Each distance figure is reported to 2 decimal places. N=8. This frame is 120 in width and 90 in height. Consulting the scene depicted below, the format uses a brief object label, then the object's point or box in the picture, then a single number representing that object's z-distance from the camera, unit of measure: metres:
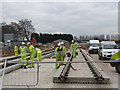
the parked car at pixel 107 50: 16.59
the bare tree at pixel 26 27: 54.74
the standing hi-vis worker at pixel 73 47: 17.14
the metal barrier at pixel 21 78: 6.94
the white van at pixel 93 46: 29.28
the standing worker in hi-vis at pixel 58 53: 10.99
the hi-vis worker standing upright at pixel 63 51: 11.09
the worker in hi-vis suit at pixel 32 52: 11.15
